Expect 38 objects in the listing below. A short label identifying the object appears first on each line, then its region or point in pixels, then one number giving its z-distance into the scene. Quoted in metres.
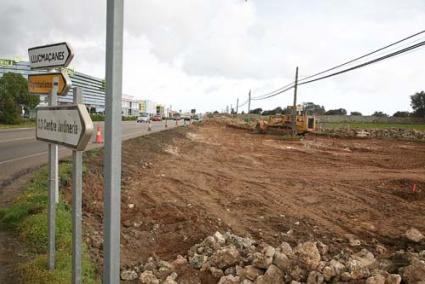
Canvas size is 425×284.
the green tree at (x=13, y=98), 41.22
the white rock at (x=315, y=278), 5.23
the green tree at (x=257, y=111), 119.97
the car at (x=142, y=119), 67.59
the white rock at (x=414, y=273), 5.00
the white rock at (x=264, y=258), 5.61
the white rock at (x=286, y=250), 5.92
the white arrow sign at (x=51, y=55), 5.33
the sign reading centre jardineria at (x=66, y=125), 3.47
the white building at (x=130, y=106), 126.69
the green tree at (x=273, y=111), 104.60
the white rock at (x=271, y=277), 5.34
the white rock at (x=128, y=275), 5.75
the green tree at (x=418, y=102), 91.66
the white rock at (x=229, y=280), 5.40
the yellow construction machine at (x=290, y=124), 38.24
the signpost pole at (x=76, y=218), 3.81
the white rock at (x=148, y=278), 5.57
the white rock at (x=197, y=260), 6.11
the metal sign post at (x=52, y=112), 3.90
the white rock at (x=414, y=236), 8.08
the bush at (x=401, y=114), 92.05
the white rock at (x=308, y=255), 5.61
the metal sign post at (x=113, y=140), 2.88
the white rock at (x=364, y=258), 5.86
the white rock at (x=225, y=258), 5.93
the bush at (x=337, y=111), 113.94
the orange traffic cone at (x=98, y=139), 22.69
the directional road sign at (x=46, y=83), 5.54
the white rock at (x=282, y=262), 5.54
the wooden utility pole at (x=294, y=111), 36.18
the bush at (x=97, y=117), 61.36
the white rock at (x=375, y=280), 4.94
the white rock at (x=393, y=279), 4.97
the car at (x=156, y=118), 89.21
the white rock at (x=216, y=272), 5.79
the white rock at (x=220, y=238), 6.75
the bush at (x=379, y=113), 99.90
